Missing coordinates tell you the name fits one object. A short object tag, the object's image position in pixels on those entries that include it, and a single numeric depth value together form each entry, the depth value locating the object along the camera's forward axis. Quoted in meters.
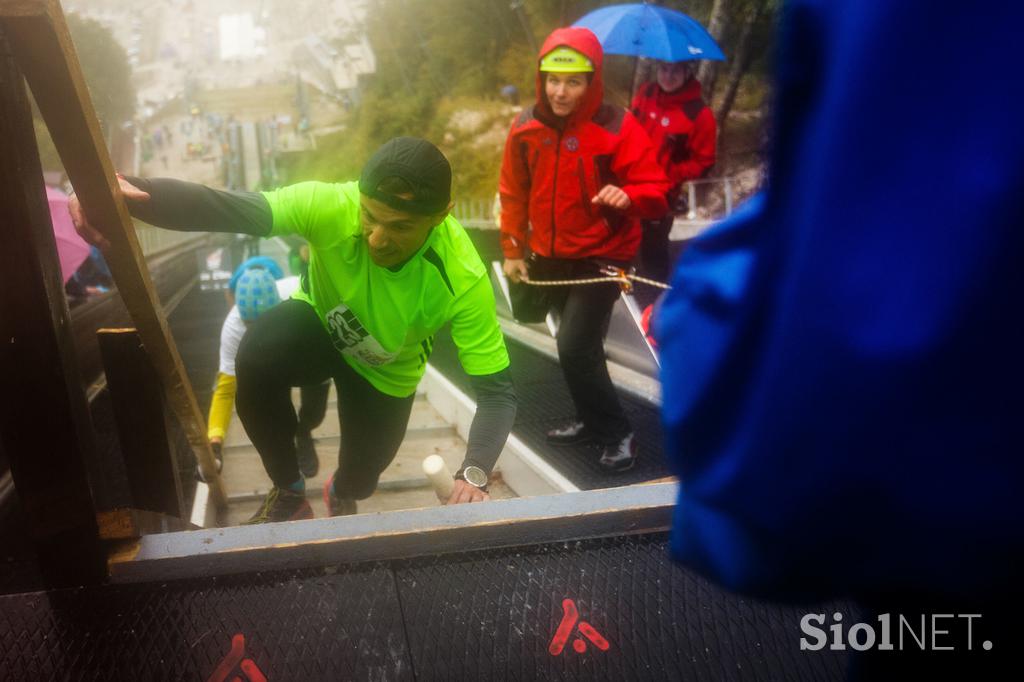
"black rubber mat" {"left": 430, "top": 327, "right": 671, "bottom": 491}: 3.66
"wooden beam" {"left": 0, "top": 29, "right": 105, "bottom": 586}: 1.55
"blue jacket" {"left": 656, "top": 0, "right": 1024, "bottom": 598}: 0.55
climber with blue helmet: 4.08
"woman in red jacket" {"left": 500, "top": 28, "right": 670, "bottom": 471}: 3.60
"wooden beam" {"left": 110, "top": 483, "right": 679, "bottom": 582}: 1.85
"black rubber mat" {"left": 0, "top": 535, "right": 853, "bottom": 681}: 1.66
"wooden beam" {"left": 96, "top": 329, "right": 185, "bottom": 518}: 2.21
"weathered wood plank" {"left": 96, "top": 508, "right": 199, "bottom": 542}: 1.84
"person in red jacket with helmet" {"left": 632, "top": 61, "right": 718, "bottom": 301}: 5.23
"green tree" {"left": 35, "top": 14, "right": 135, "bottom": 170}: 26.41
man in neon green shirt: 2.50
